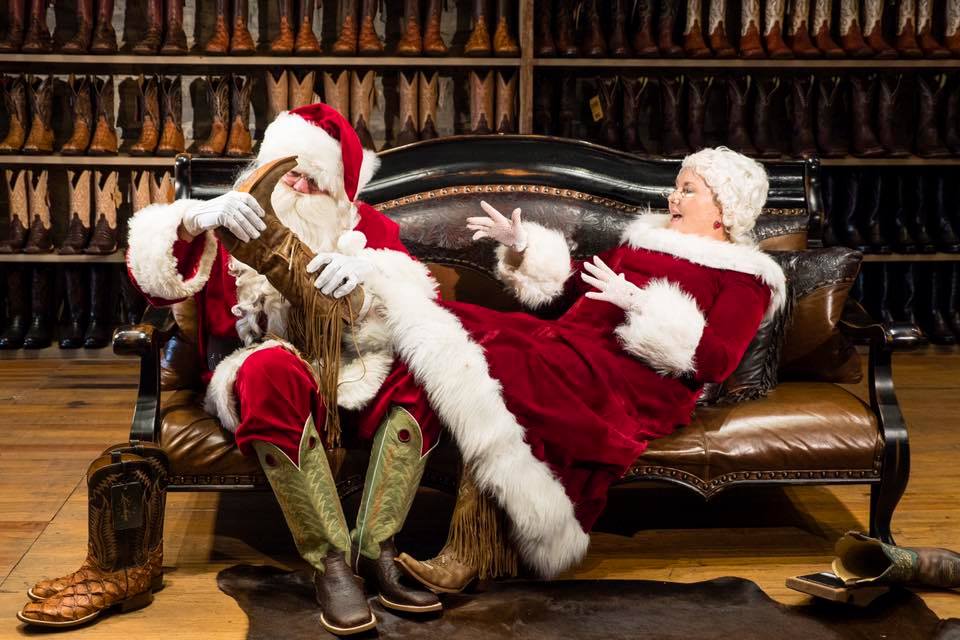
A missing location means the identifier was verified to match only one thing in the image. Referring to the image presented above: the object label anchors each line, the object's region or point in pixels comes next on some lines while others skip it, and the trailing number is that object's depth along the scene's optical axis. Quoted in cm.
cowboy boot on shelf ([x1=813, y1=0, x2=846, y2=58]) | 472
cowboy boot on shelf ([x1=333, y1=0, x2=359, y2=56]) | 463
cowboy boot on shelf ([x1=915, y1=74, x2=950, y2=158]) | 482
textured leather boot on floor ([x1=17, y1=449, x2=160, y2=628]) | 222
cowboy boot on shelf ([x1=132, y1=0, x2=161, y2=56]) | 459
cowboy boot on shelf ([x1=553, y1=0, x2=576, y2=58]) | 463
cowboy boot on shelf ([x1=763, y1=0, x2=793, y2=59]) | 470
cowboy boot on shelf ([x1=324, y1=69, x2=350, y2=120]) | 467
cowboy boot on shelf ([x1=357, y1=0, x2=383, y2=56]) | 464
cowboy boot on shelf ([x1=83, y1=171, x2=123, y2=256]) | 471
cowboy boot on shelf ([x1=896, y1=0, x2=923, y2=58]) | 474
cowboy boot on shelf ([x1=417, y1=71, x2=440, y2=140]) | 469
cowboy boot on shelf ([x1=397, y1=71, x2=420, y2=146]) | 468
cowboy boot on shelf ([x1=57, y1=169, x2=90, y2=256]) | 469
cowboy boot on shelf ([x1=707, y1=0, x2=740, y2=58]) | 472
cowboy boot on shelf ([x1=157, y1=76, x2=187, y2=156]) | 467
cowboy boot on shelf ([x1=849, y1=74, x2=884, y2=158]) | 479
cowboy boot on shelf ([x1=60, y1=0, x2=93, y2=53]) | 461
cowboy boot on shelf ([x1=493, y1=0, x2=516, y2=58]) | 462
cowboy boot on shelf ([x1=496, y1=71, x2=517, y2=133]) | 464
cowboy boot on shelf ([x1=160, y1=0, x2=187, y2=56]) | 461
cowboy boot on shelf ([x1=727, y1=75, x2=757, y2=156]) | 479
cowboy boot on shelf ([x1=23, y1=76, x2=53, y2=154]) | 468
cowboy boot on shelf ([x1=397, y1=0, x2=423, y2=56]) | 463
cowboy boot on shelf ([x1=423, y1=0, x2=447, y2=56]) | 466
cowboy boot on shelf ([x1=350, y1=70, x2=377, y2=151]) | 466
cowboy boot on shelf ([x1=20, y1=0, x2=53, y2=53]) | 459
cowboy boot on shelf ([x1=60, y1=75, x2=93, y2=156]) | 466
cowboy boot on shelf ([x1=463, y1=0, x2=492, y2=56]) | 464
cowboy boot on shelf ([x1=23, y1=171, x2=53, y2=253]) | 469
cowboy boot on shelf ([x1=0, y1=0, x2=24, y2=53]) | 460
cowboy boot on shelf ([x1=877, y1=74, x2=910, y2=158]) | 480
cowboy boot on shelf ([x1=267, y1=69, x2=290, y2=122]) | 467
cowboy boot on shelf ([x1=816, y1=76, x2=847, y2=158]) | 480
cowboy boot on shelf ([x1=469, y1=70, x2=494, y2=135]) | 466
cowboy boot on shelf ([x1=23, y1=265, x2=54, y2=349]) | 477
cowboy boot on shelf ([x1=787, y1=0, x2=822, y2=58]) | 471
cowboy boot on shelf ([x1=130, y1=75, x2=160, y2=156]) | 467
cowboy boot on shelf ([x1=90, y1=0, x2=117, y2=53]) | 461
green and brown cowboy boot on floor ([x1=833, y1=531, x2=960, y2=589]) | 237
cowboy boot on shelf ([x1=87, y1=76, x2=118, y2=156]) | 468
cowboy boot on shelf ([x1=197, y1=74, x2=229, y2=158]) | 466
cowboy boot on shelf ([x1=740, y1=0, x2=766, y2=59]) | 470
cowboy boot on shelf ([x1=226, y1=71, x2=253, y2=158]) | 468
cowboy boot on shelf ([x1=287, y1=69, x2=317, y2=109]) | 466
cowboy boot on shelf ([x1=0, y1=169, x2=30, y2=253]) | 468
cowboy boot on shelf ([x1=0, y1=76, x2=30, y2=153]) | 466
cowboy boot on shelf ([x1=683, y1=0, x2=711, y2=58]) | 468
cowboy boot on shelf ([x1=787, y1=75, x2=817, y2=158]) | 480
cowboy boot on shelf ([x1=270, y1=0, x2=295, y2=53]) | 461
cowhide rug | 221
